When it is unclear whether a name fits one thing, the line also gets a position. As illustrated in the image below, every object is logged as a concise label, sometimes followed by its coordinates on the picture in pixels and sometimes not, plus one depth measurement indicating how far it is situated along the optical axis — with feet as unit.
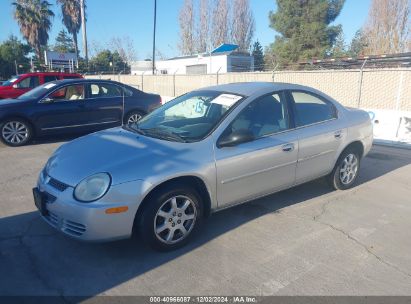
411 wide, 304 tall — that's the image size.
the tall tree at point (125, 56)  187.80
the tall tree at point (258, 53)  155.22
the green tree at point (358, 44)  115.24
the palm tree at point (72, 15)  139.33
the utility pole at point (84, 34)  101.46
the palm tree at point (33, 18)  127.75
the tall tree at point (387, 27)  106.01
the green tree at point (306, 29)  107.73
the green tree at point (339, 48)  111.75
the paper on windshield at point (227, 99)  12.97
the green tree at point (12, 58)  130.41
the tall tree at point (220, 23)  154.92
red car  40.01
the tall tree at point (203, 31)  157.99
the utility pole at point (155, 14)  82.58
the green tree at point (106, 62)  141.69
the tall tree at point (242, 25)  155.22
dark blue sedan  25.88
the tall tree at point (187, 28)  161.99
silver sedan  9.98
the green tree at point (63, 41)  219.20
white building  97.43
